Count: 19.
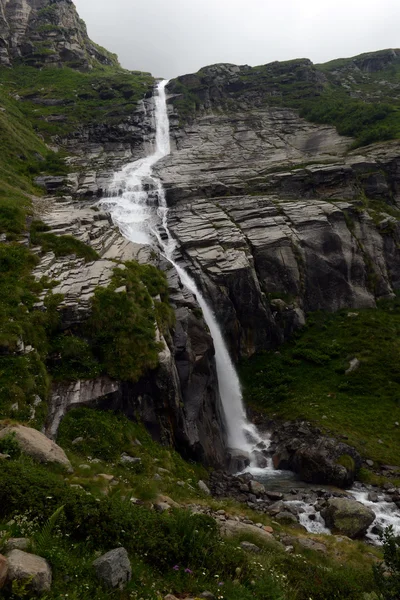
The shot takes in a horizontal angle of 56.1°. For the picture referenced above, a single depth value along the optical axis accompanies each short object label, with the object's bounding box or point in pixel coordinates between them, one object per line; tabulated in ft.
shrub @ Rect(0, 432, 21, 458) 30.55
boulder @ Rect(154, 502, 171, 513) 31.95
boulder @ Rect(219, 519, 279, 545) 31.62
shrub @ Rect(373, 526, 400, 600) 20.58
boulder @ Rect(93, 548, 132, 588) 17.88
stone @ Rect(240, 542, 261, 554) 28.94
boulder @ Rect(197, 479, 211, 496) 49.07
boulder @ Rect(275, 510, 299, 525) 43.74
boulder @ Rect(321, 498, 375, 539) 44.14
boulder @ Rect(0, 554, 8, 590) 14.47
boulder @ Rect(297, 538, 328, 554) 34.09
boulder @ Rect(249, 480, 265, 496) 55.16
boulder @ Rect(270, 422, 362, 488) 62.18
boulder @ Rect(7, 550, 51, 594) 15.11
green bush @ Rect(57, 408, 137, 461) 43.63
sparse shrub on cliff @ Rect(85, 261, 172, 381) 57.67
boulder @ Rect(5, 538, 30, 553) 17.35
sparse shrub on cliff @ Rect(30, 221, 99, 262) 80.07
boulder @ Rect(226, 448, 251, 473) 68.76
